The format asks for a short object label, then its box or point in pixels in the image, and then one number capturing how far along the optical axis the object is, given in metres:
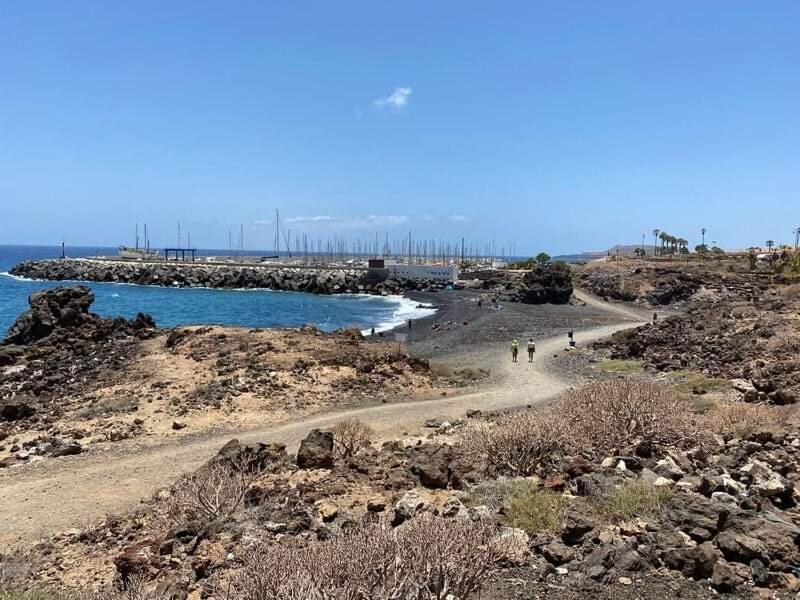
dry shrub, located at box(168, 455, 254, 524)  9.03
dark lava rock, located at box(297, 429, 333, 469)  11.83
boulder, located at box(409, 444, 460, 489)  9.86
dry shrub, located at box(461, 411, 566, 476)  10.02
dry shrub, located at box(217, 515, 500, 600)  4.81
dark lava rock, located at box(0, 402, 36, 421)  17.72
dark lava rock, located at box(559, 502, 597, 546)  7.06
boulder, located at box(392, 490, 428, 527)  7.80
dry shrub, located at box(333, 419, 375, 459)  13.18
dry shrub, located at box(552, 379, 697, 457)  10.90
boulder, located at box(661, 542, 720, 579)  6.12
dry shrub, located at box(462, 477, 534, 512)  8.41
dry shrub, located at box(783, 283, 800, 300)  40.72
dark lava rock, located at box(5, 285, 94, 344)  28.89
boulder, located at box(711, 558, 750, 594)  5.85
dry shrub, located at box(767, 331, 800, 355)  22.48
